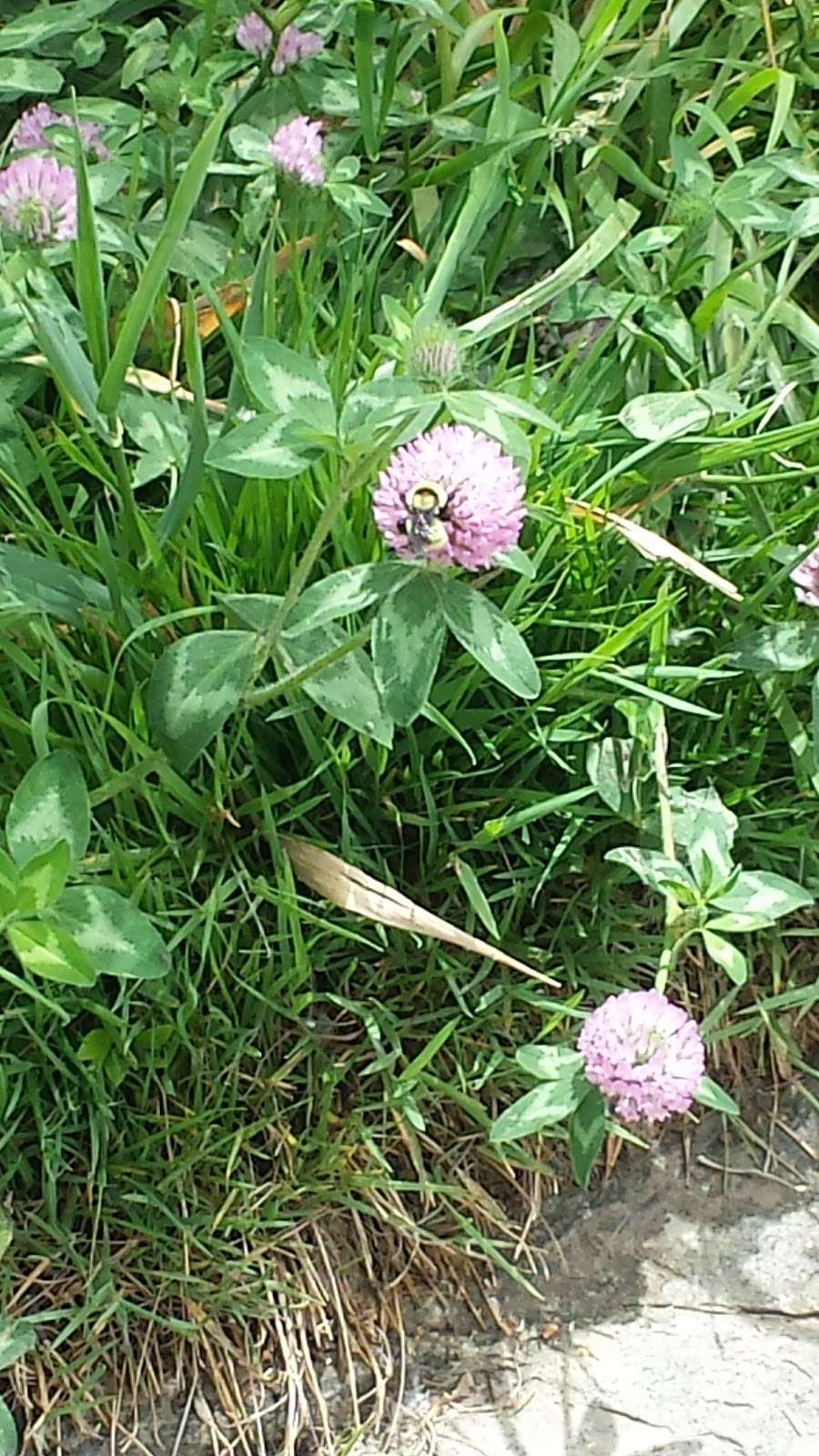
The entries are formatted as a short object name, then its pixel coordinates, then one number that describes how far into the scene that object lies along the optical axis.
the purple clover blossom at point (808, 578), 0.92
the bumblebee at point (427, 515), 0.71
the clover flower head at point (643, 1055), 0.80
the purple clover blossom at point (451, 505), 0.72
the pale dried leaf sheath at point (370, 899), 0.90
